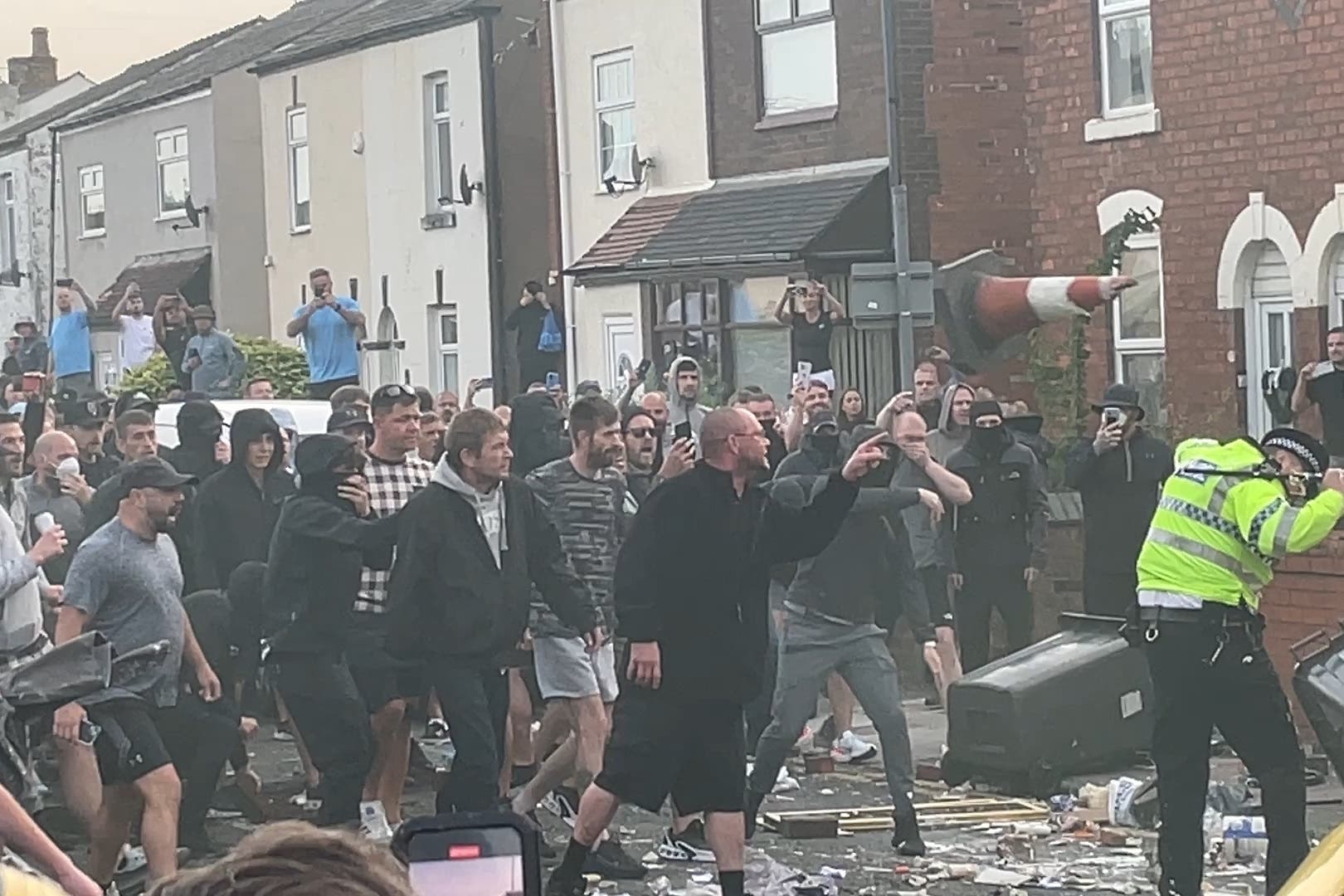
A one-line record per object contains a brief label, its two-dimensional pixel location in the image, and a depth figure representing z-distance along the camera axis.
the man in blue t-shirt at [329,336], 20.53
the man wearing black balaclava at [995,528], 14.45
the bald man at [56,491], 12.76
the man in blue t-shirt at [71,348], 23.20
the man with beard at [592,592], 10.95
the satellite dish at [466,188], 28.44
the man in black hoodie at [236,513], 12.30
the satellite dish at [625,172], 25.03
